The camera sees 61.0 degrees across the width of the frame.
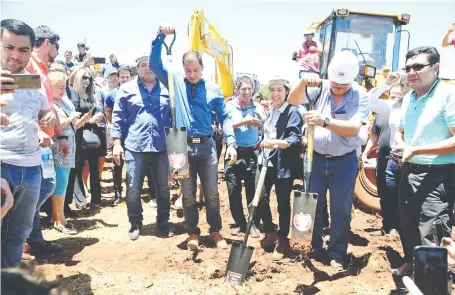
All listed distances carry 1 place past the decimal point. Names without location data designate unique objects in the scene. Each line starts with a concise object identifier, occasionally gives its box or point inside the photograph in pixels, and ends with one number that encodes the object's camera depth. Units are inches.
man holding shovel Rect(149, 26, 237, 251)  152.3
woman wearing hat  151.9
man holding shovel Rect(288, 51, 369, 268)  131.8
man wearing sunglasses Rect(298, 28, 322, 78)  314.3
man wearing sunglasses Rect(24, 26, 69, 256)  116.3
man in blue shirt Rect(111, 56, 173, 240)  164.6
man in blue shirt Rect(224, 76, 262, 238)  178.4
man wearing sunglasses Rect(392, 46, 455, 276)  107.7
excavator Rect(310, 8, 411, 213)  277.4
